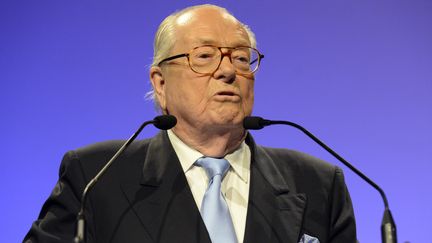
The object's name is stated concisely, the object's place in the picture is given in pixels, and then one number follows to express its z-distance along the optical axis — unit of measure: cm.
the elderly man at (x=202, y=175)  353
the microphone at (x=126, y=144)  330
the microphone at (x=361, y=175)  335
